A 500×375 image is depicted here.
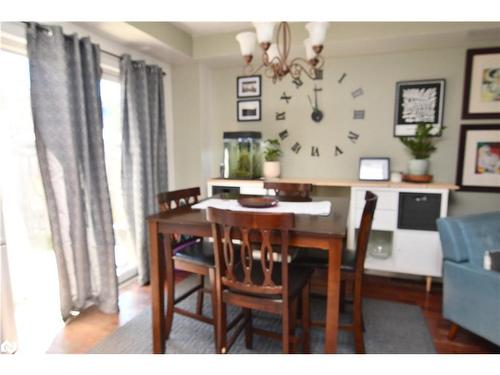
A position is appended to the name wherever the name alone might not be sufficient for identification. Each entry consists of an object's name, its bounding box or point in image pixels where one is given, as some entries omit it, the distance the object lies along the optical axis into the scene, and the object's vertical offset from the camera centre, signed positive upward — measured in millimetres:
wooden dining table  1340 -422
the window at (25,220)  1900 -471
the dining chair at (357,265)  1630 -662
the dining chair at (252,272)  1260 -574
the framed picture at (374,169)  2928 -202
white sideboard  2596 -651
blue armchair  1705 -741
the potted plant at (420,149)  2721 -13
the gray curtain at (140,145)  2658 +27
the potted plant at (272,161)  3236 -139
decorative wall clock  3070 +315
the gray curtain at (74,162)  1929 -95
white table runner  1708 -349
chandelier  1654 +587
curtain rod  2447 +760
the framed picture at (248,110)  3391 +420
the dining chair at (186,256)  1737 -628
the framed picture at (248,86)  3354 +673
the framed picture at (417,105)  2801 +391
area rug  1891 -1230
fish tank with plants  3166 -74
